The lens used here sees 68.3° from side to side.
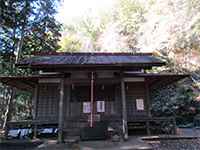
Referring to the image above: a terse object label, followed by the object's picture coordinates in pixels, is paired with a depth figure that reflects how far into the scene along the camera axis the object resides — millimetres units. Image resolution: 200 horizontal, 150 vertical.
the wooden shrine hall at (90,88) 5092
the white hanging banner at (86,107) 5788
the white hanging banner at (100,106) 5819
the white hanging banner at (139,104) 6083
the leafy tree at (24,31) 7911
